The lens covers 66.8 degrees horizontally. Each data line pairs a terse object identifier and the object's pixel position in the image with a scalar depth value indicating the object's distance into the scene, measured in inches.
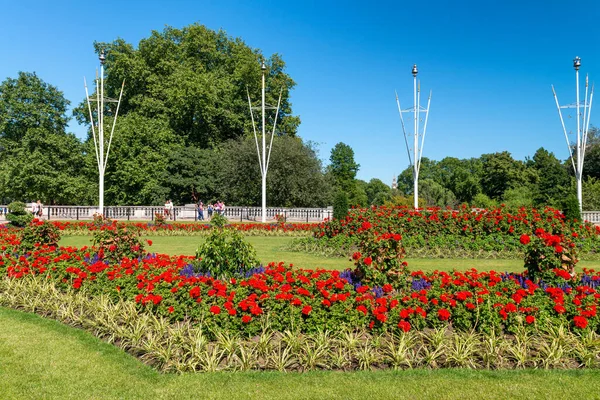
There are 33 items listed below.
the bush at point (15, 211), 779.4
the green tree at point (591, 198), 1312.7
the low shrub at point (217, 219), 642.8
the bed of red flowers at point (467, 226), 481.7
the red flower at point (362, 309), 205.7
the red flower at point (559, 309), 202.8
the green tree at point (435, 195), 1852.7
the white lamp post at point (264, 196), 1077.4
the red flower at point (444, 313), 194.9
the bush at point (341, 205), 703.7
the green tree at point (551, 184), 1521.9
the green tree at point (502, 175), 2112.5
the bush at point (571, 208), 629.2
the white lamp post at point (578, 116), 969.7
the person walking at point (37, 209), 1087.8
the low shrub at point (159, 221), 818.2
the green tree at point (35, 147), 1448.1
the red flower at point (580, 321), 191.8
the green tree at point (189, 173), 1446.9
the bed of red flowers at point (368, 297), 202.1
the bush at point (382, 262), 245.1
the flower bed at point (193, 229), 764.6
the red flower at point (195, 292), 216.2
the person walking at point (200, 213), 1160.7
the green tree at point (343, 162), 3063.0
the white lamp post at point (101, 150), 1037.8
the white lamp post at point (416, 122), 969.7
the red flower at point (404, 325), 190.1
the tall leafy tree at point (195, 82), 1487.5
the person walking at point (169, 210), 1167.6
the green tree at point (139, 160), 1429.6
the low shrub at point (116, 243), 320.5
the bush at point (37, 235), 366.0
